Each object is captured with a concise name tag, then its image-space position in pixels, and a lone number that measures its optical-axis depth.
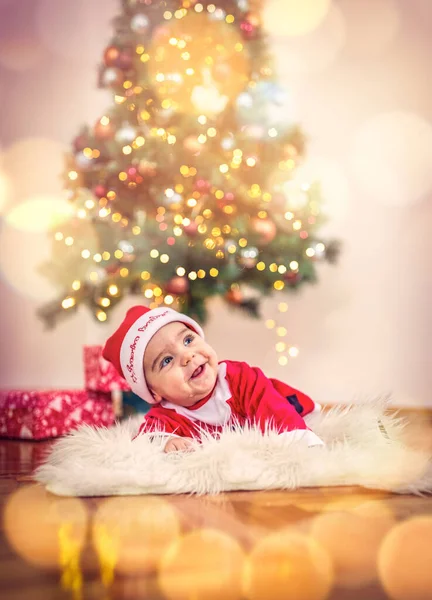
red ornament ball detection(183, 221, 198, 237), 2.89
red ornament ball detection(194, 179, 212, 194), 2.96
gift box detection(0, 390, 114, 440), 2.41
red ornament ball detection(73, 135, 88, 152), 3.04
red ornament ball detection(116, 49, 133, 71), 3.03
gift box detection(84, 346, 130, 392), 2.46
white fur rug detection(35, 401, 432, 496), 1.26
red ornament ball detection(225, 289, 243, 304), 3.03
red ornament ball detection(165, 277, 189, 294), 2.88
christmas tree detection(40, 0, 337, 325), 2.91
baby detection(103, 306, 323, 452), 1.53
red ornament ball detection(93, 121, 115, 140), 2.98
